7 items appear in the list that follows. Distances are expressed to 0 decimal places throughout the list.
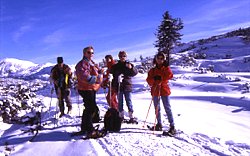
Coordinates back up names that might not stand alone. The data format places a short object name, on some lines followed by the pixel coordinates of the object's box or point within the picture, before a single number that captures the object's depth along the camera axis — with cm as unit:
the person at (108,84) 605
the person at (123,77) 561
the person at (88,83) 476
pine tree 2903
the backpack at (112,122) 507
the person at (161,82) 502
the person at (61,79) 685
